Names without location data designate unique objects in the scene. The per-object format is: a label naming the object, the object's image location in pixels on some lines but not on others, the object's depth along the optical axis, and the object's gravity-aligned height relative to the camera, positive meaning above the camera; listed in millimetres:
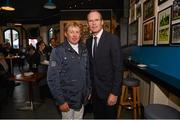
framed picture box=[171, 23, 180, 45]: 1535 +249
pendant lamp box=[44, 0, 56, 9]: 4529 +1805
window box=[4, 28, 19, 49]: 10581 +1658
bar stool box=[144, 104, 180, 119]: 1092 -548
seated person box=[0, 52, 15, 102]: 2382 -591
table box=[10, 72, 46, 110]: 2442 -491
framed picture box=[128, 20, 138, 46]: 2904 +510
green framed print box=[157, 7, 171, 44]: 1727 +409
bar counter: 1182 -289
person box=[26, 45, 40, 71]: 2914 -146
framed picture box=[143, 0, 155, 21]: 2178 +837
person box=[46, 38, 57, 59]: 3312 +298
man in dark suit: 1294 -115
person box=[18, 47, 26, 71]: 6486 -256
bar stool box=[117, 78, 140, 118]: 2100 -680
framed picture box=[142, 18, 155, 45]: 2157 +398
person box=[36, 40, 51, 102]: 2857 -255
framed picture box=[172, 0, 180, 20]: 1530 +555
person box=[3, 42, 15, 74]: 5928 +229
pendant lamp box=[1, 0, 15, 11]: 4274 +1712
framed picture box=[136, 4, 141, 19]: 2735 +981
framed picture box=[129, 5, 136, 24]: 3046 +1025
